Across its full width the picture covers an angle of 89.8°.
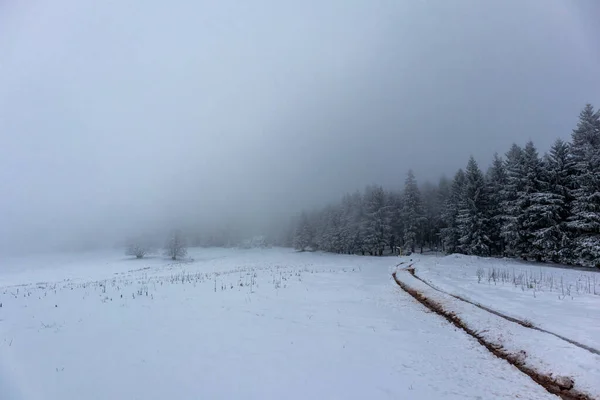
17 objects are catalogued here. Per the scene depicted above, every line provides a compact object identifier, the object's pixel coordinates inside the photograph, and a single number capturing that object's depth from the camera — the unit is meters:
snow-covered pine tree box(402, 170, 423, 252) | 61.25
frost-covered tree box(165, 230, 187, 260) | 70.25
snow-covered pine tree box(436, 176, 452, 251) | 68.75
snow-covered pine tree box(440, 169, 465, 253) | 51.99
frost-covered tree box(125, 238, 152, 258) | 70.25
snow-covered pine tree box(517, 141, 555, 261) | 33.34
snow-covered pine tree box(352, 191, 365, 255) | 66.06
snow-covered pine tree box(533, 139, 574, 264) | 32.19
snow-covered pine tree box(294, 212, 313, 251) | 84.19
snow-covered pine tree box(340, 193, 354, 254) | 69.25
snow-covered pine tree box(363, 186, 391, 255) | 63.22
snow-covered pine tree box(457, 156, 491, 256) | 45.22
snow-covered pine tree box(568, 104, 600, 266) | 28.59
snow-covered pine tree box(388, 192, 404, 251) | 66.56
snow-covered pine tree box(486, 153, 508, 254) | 45.41
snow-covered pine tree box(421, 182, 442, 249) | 68.65
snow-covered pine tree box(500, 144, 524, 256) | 36.91
